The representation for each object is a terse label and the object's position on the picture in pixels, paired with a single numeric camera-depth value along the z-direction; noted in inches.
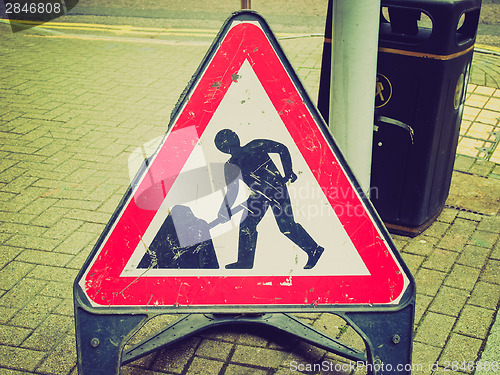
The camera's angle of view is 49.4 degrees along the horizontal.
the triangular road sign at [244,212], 74.9
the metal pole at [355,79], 88.0
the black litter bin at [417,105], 128.3
